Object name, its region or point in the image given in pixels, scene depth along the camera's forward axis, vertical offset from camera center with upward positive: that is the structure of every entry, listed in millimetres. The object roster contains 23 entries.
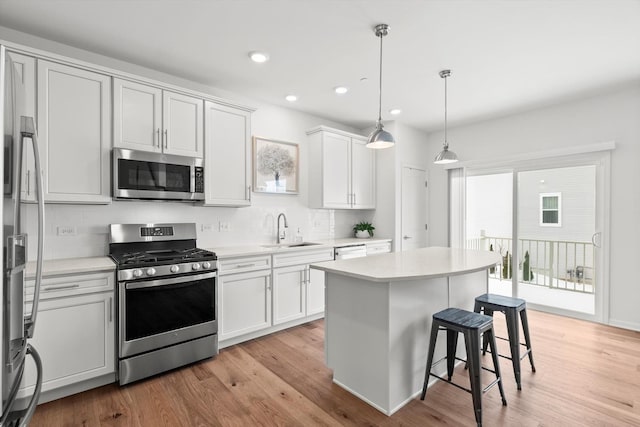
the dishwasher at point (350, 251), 4125 -517
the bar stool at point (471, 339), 1961 -827
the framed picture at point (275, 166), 3989 +588
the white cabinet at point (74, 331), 2184 -850
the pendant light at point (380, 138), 2570 +595
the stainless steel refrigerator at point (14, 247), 1068 -133
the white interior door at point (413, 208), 5016 +66
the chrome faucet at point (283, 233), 4156 -278
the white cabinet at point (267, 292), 3136 -868
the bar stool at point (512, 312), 2398 -798
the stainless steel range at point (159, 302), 2475 -749
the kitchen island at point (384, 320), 2082 -750
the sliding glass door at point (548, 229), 3898 -226
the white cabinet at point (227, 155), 3273 +593
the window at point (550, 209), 4164 +48
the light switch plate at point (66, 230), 2707 -161
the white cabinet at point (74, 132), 2424 +621
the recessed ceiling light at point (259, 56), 2842 +1392
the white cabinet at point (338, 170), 4375 +600
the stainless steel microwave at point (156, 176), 2725 +322
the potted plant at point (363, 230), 4949 -278
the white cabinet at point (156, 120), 2748 +836
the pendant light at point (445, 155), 3201 +578
